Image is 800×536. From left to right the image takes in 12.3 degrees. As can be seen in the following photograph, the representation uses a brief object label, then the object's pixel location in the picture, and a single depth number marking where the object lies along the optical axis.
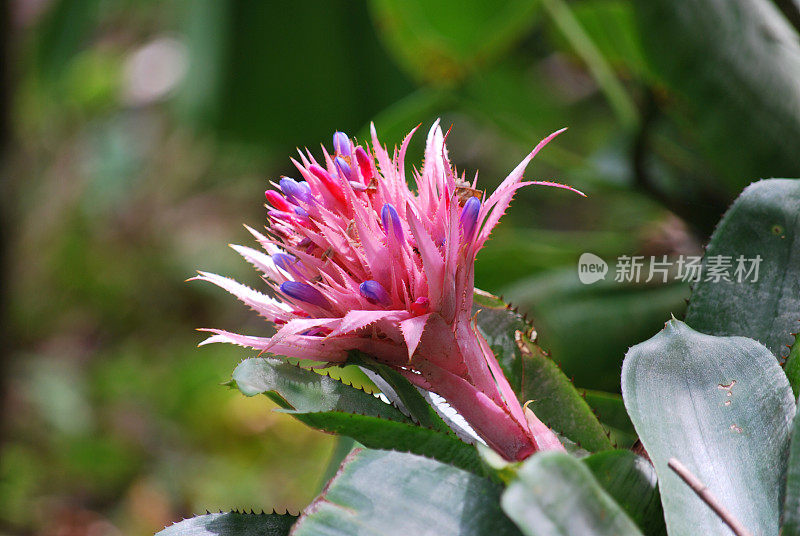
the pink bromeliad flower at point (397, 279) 1.25
